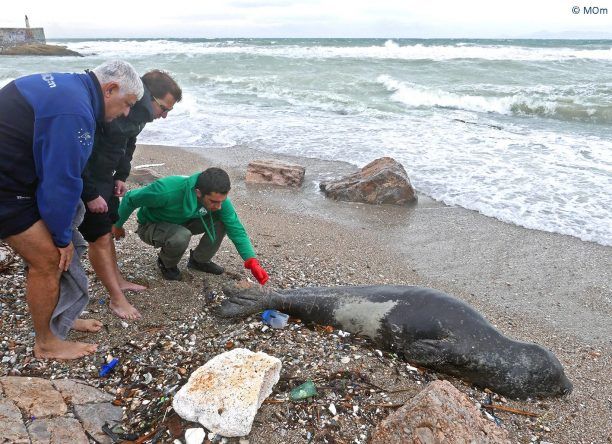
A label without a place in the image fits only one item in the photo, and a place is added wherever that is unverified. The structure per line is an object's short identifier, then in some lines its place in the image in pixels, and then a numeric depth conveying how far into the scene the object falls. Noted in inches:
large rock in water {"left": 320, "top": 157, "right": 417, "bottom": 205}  288.4
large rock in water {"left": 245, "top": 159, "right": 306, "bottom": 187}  313.9
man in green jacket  161.2
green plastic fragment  120.1
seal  142.6
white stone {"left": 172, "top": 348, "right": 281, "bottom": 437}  104.7
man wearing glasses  141.5
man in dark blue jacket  103.8
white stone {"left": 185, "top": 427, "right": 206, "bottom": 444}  103.7
